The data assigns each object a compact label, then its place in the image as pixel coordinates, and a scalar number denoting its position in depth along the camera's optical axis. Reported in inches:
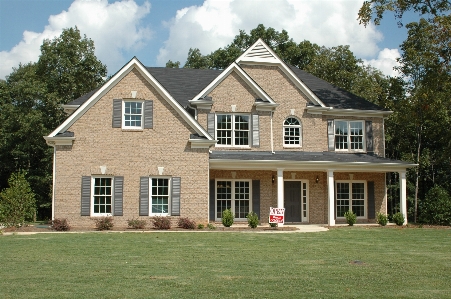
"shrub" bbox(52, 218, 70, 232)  869.8
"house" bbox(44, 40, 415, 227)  914.1
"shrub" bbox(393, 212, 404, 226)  1035.3
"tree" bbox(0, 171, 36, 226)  893.2
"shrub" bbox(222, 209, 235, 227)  915.7
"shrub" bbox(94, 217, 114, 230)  877.8
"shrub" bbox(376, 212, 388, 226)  1013.0
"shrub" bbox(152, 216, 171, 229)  894.4
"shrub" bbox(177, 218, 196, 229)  901.2
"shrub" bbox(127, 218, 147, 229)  898.1
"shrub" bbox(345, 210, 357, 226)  1010.3
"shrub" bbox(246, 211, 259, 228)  920.3
